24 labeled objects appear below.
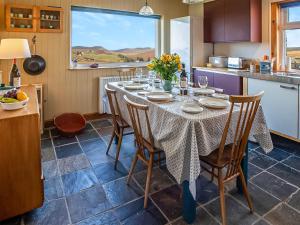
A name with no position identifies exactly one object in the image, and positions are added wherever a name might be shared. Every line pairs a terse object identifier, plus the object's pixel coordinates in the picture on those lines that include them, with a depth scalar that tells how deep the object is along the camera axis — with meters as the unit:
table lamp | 2.44
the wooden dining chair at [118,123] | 2.53
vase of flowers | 2.40
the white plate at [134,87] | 2.70
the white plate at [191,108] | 1.77
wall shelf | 3.40
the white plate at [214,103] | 1.87
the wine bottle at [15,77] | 2.56
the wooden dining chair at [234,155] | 1.63
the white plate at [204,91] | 2.35
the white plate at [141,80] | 3.10
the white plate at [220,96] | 2.21
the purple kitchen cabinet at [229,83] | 3.63
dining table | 1.59
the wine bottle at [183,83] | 2.39
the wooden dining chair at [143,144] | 1.91
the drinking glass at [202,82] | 2.31
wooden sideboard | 1.64
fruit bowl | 1.76
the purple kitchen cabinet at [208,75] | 4.18
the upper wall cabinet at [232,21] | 3.71
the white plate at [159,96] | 2.12
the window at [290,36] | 3.44
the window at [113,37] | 4.19
